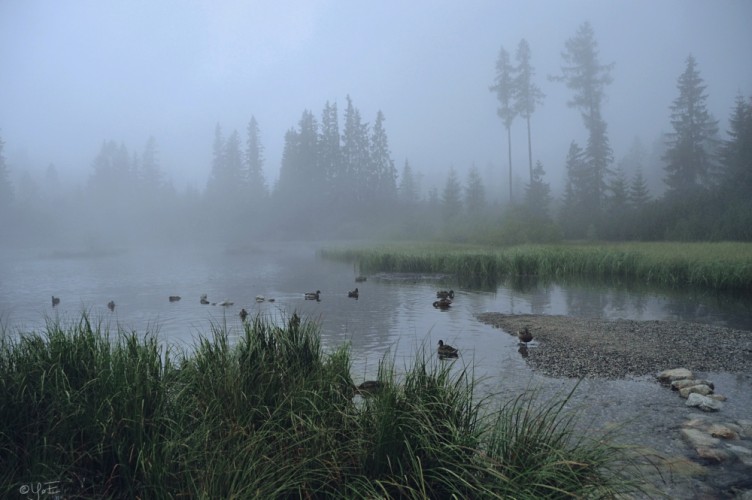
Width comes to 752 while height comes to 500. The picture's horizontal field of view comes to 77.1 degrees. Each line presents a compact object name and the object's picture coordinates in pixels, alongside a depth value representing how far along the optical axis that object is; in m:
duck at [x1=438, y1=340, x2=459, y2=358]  10.20
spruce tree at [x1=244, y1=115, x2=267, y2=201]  103.87
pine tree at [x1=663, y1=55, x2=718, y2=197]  51.19
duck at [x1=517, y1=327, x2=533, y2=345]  11.97
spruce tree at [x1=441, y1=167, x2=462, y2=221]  69.44
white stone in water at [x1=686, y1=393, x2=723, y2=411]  7.49
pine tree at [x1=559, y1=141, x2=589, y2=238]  48.66
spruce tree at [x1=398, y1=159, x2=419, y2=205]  96.69
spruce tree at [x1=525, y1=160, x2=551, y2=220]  55.28
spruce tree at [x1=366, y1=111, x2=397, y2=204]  97.88
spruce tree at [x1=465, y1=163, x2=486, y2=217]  68.12
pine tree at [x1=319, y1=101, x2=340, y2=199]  98.12
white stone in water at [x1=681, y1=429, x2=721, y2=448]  6.09
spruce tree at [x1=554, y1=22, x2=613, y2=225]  58.97
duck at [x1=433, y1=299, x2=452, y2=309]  18.03
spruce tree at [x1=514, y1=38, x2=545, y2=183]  62.94
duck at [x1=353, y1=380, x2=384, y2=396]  5.22
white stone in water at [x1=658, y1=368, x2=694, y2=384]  8.90
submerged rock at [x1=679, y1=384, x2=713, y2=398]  8.00
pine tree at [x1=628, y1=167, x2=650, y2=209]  47.16
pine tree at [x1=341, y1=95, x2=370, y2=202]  97.75
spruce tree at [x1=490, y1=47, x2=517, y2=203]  63.78
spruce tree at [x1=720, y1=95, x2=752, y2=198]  39.75
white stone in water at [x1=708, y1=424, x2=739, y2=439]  6.33
